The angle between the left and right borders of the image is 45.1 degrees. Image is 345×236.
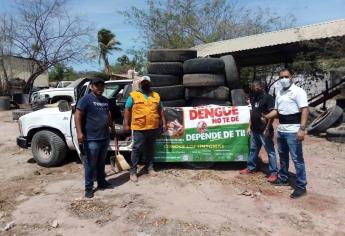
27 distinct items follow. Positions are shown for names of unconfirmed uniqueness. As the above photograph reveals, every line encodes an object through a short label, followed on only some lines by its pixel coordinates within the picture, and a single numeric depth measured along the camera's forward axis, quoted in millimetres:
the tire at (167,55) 8375
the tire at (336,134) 9766
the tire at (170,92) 8078
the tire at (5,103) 23641
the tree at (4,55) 26922
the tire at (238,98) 7879
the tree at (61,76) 51397
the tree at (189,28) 25453
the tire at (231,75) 8016
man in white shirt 5750
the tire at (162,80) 8156
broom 7148
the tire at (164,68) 8250
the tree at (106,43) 48219
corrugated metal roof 13614
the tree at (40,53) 26953
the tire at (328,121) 10719
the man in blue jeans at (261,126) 6516
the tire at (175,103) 8055
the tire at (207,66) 8023
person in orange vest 6859
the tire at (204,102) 7968
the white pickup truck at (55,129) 8008
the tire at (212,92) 7934
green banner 7301
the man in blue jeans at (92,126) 6023
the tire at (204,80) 7941
